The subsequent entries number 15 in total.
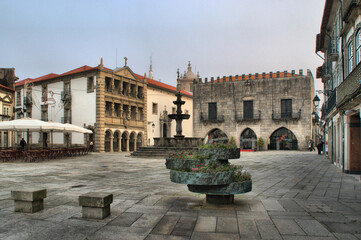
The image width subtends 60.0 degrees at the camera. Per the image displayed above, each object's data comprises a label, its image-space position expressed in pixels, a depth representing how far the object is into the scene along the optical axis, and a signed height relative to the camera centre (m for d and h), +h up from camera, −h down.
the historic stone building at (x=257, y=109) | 34.84 +2.53
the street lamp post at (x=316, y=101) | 18.60 +1.76
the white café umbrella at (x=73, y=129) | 19.94 +0.10
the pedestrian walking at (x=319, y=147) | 28.12 -1.52
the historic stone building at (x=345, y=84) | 10.05 +1.55
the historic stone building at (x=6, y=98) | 28.30 +3.03
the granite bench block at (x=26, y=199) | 5.12 -1.13
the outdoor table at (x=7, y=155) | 16.73 -1.32
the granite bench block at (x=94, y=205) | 4.79 -1.15
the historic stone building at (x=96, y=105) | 31.02 +2.82
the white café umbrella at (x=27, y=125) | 17.16 +0.30
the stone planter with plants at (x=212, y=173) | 5.20 -0.71
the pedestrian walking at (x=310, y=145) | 34.11 -1.63
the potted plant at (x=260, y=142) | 35.34 -1.38
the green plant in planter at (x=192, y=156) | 5.76 -0.48
